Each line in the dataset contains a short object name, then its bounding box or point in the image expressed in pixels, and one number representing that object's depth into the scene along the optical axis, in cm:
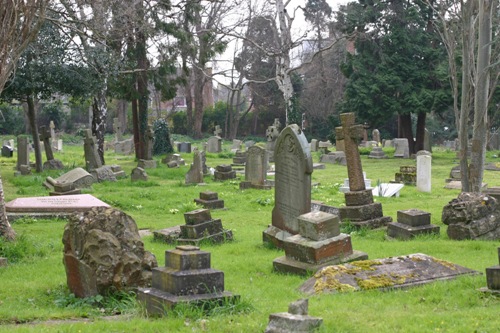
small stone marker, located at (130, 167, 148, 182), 2404
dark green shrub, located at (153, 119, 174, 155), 3694
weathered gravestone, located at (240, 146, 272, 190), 2202
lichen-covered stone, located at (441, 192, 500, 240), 1240
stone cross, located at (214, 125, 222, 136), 5362
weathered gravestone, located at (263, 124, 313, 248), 1206
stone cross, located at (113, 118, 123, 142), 4935
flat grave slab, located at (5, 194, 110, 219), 1585
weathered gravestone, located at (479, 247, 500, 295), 739
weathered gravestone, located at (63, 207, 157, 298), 827
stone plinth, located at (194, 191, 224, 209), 1764
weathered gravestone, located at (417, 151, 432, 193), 2145
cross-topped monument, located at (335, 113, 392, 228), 1429
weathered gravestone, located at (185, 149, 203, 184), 2375
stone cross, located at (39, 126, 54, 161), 2809
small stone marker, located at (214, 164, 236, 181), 2483
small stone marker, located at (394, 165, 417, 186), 2338
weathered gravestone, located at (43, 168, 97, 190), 2095
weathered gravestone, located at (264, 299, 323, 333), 570
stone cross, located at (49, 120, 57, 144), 4506
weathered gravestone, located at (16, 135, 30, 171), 2717
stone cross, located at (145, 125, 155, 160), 3097
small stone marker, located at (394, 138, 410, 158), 3810
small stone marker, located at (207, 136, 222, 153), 4151
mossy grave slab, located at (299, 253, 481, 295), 809
